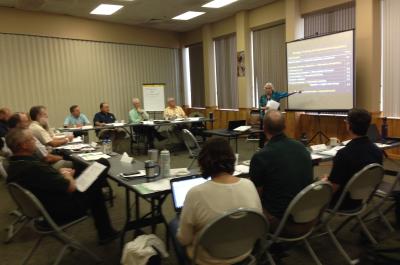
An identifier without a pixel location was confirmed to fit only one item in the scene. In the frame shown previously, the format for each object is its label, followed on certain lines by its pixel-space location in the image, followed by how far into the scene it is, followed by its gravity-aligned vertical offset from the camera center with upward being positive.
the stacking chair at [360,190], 2.33 -0.67
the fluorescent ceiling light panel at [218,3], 7.90 +2.28
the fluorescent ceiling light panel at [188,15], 8.82 +2.29
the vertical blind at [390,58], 5.92 +0.64
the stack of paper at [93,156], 3.60 -0.53
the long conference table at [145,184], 2.36 -0.58
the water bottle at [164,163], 2.74 -0.47
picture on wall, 9.04 +0.94
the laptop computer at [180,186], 2.25 -0.55
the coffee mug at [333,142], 3.76 -0.49
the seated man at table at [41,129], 4.37 -0.25
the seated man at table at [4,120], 5.51 -0.16
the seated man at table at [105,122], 7.27 -0.36
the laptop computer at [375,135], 3.94 -0.46
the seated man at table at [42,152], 3.90 -0.49
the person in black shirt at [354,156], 2.52 -0.44
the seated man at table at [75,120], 7.11 -0.25
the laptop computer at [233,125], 6.00 -0.42
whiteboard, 9.73 +0.20
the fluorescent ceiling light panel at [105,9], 7.86 +2.28
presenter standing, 7.39 +0.08
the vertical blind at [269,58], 8.23 +1.02
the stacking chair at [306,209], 1.98 -0.67
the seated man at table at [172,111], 8.64 -0.19
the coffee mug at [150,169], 2.69 -0.50
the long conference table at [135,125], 6.65 -0.42
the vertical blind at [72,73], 8.09 +0.91
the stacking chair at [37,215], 2.30 -0.75
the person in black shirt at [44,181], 2.46 -0.52
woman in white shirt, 1.63 -0.45
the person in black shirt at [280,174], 2.14 -0.47
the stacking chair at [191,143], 5.36 -0.65
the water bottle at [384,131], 4.05 -0.43
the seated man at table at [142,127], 7.85 -0.51
